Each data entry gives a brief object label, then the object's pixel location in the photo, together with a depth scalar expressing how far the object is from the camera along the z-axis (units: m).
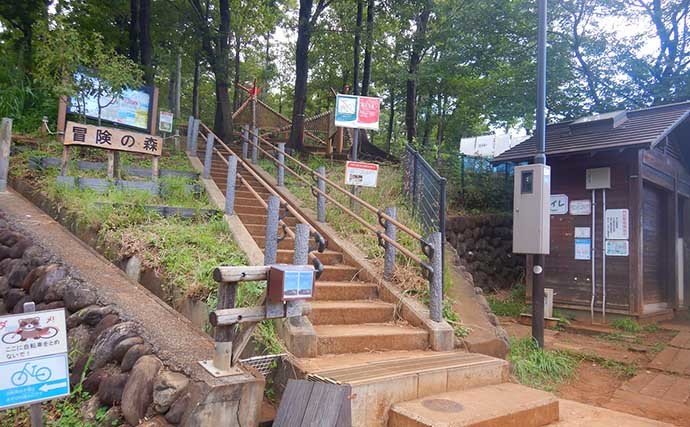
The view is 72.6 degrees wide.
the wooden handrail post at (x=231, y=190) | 5.97
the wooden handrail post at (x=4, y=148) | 6.75
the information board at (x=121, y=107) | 8.50
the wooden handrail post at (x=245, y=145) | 10.97
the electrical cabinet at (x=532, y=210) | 6.35
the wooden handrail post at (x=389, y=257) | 5.22
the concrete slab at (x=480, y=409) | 3.08
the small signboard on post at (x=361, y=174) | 6.41
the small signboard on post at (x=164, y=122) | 11.78
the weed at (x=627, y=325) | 8.50
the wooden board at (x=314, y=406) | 2.64
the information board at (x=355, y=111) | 6.81
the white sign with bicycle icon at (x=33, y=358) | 2.64
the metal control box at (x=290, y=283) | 2.96
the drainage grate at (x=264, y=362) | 3.39
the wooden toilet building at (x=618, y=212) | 9.14
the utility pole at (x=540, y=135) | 6.36
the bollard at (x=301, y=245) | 3.94
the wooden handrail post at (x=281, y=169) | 8.47
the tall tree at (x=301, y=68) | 13.20
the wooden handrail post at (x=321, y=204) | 6.73
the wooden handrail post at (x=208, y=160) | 7.94
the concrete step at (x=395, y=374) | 3.18
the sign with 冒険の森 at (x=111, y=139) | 6.13
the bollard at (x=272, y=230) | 4.15
